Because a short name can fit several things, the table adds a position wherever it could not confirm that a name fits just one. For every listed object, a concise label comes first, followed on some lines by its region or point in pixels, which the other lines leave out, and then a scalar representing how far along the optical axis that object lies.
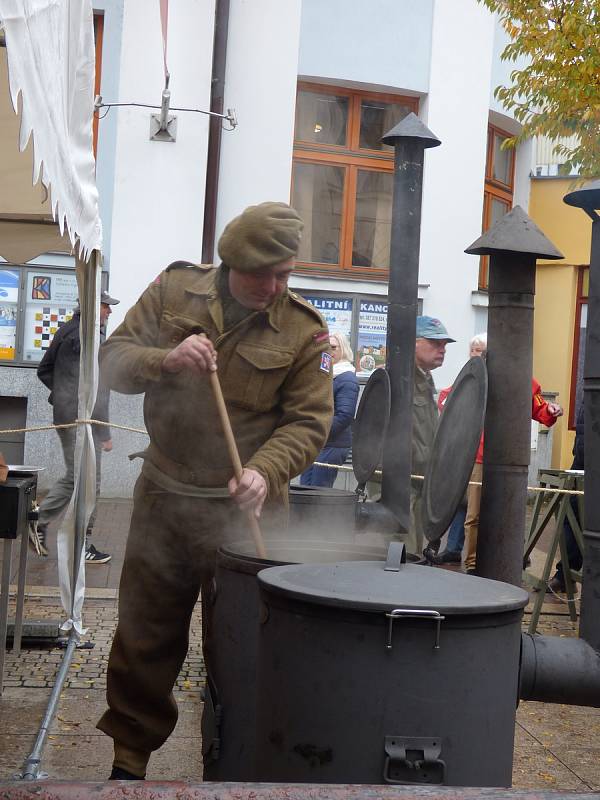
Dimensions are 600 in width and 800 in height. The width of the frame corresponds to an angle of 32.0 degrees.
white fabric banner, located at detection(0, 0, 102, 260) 2.20
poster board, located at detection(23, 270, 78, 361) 10.98
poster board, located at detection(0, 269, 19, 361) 10.98
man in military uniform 3.24
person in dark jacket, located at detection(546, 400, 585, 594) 7.18
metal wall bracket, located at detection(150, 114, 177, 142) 10.79
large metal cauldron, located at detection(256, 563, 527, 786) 2.28
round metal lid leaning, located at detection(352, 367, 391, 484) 5.03
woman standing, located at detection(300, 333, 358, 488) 7.59
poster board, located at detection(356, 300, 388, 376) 11.81
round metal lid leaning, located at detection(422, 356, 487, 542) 3.47
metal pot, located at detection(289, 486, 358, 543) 4.80
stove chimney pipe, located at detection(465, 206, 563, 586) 3.77
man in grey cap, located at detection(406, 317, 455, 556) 7.20
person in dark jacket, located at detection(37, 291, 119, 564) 7.36
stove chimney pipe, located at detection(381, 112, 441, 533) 4.84
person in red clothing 7.30
